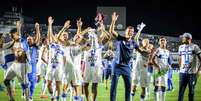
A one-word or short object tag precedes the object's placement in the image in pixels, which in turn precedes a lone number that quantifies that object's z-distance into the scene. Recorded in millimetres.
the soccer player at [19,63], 6788
